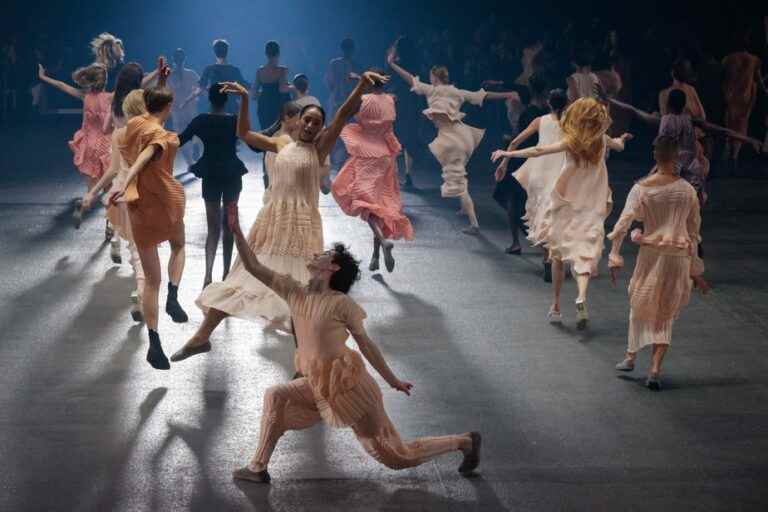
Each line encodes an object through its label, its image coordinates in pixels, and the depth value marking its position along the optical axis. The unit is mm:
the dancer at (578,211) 10688
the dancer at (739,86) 22062
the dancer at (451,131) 15594
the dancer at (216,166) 11352
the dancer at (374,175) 13164
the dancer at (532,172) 12242
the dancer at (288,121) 10273
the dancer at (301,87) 14962
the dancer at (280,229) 9469
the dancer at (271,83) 19484
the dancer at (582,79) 17578
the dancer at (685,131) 12164
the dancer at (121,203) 10961
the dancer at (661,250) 9039
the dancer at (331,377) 6980
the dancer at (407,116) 22391
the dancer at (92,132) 14281
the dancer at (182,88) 22609
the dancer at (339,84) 22875
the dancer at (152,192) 9234
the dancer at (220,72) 21000
